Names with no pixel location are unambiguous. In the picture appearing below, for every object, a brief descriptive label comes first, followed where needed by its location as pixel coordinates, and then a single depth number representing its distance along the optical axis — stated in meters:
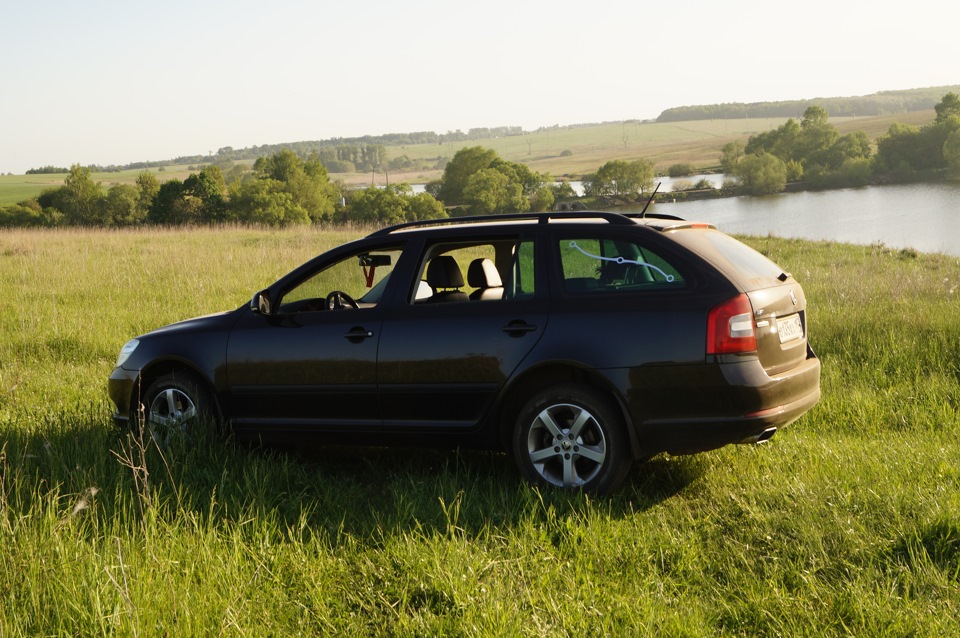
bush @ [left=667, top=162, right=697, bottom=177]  119.62
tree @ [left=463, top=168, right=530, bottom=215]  78.00
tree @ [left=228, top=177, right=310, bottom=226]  58.56
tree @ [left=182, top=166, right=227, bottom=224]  58.91
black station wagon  4.66
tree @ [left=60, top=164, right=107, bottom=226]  69.56
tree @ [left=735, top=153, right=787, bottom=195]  91.50
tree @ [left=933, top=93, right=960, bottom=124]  99.23
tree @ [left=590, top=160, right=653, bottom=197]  88.69
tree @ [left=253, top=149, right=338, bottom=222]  76.50
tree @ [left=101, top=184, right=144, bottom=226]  66.12
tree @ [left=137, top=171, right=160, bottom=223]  68.06
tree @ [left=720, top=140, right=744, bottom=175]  99.72
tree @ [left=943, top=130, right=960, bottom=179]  85.62
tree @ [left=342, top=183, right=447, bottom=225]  65.19
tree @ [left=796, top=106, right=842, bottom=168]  100.88
